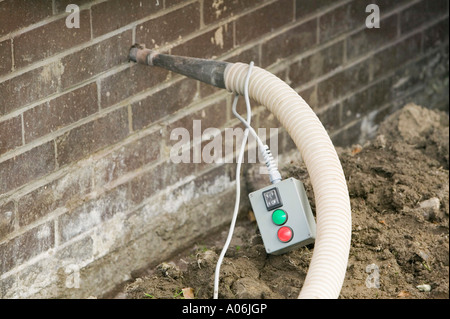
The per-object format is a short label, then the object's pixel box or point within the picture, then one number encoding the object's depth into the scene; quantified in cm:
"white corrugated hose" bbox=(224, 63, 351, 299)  259
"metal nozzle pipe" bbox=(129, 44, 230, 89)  309
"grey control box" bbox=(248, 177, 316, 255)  285
